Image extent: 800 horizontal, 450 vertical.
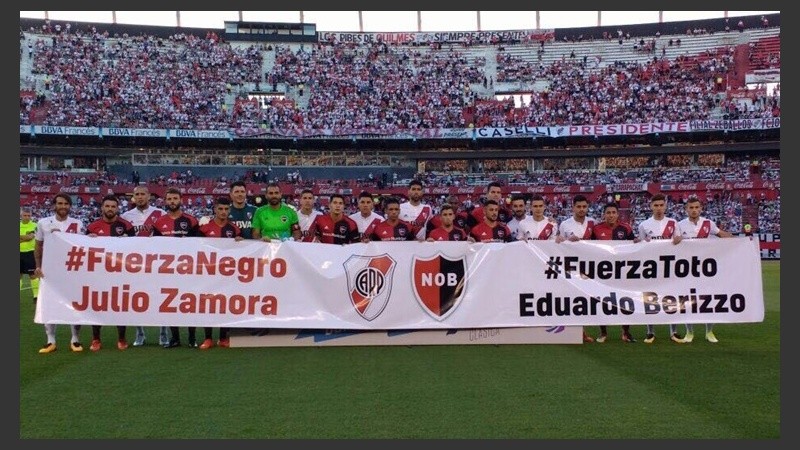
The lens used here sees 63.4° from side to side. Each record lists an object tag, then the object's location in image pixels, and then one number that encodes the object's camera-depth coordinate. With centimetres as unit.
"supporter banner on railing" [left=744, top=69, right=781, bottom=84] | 4672
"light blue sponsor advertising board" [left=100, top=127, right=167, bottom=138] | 4409
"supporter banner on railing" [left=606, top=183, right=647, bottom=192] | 4462
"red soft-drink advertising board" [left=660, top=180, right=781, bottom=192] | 4172
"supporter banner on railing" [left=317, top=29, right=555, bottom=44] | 5519
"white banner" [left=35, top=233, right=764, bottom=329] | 839
